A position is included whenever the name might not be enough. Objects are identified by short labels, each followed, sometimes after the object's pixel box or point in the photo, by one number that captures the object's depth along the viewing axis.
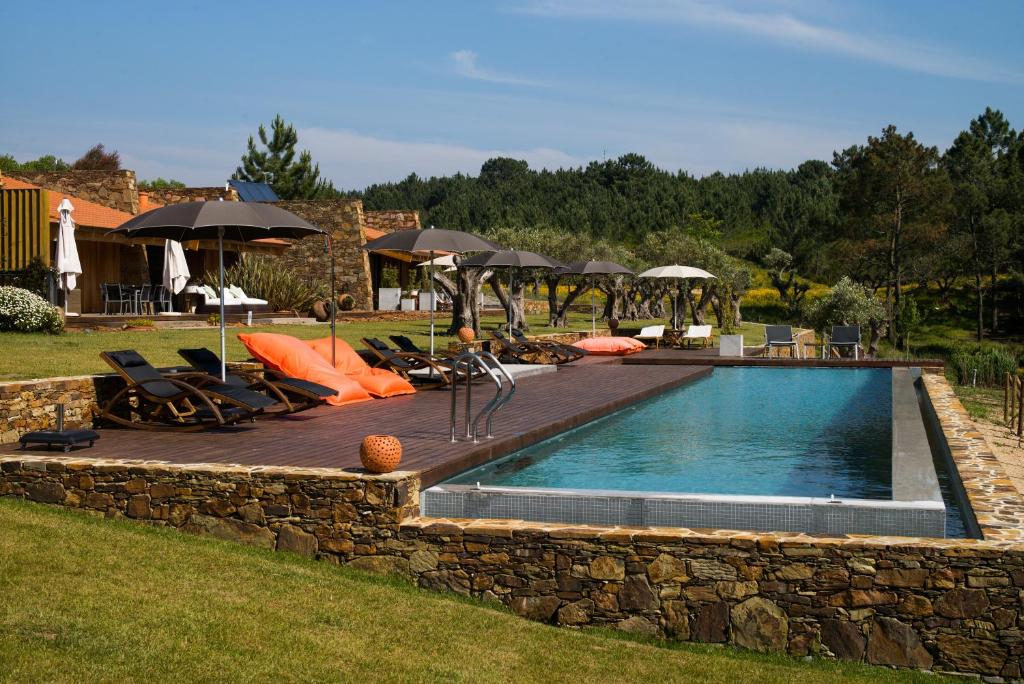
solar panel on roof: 36.38
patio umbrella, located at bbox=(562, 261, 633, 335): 23.20
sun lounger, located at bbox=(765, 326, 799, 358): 21.66
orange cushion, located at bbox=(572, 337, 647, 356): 20.78
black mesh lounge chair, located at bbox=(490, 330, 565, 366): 17.58
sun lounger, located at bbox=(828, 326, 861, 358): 21.02
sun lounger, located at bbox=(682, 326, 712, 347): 23.30
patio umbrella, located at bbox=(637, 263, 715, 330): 24.70
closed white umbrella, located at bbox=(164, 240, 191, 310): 19.69
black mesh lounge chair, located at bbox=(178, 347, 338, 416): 9.95
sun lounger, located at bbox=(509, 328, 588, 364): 18.02
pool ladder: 8.06
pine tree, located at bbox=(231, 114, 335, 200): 60.41
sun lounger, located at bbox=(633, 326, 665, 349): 23.30
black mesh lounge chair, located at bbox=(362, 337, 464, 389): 13.19
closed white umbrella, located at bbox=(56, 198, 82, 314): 19.03
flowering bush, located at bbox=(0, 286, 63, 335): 16.78
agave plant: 26.23
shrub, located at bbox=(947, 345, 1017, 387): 24.67
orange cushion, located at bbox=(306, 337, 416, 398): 12.10
